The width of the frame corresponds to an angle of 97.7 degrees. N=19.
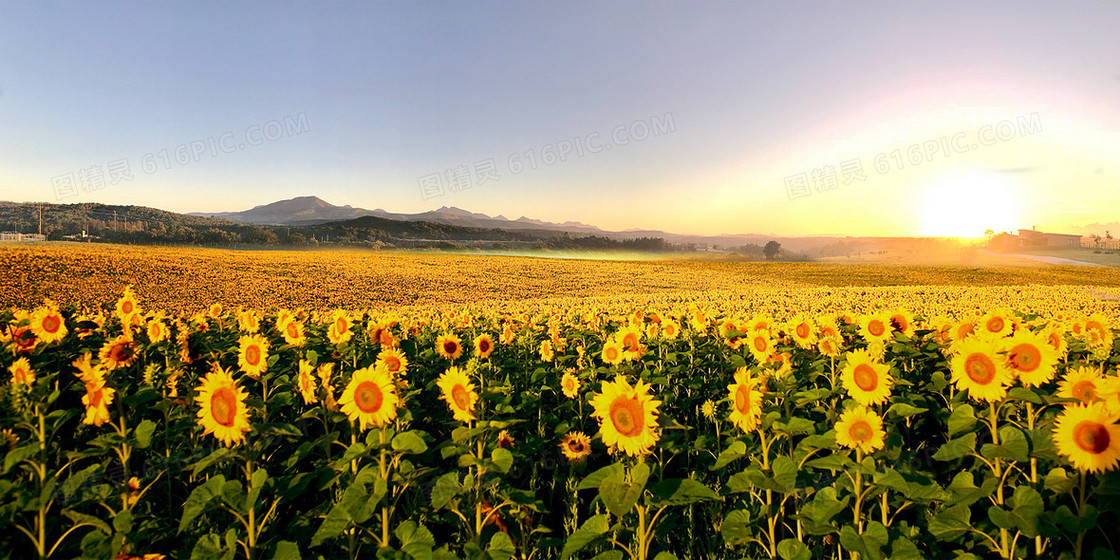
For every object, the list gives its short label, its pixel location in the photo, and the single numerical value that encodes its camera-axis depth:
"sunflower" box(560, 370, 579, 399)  4.56
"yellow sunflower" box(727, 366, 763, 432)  3.38
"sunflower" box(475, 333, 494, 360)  5.06
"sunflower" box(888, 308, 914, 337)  5.59
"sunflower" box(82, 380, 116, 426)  3.26
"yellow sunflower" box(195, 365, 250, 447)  3.00
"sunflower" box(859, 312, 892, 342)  5.18
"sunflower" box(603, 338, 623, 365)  4.72
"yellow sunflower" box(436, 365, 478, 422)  3.26
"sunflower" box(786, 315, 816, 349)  5.38
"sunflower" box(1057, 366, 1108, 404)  3.09
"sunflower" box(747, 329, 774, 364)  4.70
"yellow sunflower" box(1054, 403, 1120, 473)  2.55
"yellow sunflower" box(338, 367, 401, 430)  3.10
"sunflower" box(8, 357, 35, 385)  3.35
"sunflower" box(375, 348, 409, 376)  3.85
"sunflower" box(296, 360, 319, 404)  3.71
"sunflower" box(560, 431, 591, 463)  3.77
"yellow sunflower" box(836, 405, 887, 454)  3.10
